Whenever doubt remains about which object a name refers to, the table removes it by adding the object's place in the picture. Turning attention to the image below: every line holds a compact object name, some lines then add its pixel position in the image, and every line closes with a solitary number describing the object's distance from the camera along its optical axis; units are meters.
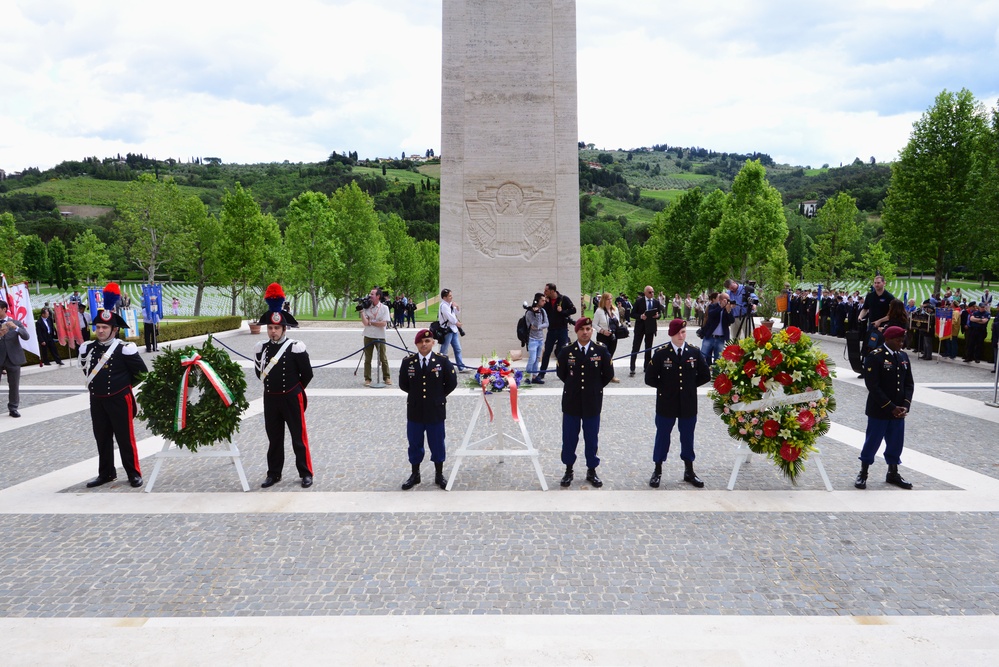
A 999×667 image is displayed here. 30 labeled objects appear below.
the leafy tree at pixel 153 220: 48.78
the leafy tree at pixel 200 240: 51.12
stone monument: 16.80
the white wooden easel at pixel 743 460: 7.13
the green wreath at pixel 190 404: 7.28
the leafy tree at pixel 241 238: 42.72
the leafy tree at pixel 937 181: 31.45
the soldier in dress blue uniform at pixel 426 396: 7.20
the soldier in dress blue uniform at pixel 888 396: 7.06
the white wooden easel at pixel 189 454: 7.18
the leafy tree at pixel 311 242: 45.28
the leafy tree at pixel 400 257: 58.66
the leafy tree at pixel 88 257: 66.31
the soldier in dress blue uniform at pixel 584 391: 7.32
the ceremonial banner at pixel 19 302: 13.67
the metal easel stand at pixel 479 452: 7.21
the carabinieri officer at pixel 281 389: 7.26
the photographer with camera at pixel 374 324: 13.44
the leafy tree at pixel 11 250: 48.72
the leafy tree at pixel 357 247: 47.00
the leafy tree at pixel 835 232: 45.41
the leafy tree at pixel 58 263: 84.50
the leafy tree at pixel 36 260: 82.69
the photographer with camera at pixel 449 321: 14.25
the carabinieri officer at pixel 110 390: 7.21
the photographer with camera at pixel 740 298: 15.71
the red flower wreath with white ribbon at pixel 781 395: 6.99
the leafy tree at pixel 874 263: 46.41
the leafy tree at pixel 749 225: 40.31
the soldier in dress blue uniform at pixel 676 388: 7.25
